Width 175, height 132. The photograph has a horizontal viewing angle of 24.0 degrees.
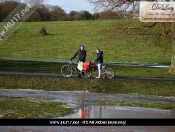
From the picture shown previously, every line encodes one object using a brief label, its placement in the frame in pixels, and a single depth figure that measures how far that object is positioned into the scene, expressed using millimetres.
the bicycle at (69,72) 24969
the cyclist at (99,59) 24916
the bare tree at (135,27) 28406
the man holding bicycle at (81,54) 24792
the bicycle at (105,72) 25062
